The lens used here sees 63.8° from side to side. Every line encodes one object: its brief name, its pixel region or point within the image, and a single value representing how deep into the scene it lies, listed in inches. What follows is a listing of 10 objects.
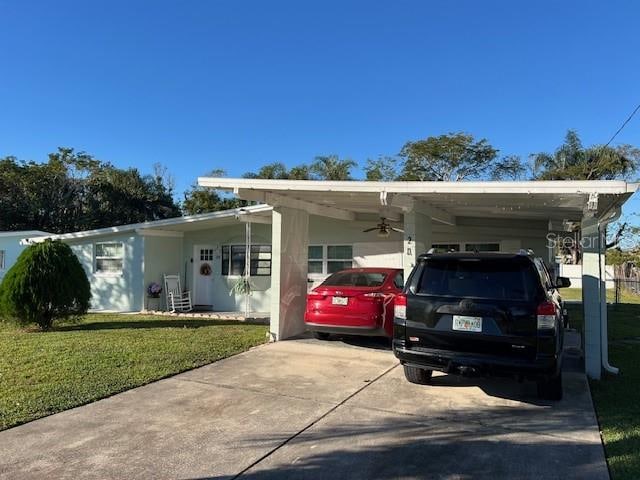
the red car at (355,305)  333.7
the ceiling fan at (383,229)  494.0
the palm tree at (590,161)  1254.3
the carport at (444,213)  282.4
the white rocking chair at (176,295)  614.3
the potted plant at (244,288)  538.9
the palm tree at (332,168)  1489.9
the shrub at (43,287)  430.3
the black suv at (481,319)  208.8
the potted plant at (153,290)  606.9
